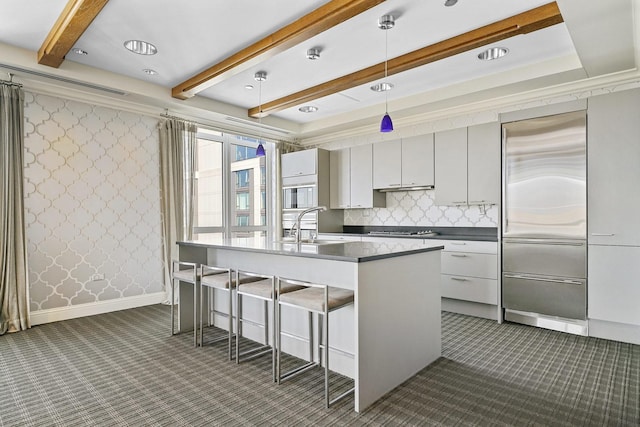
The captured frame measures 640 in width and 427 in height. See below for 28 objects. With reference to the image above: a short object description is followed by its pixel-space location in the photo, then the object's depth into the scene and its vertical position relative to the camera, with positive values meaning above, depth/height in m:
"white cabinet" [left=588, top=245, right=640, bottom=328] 3.16 -0.73
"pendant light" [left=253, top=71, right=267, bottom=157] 4.00 +1.51
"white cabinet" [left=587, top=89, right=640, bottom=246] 3.19 +0.34
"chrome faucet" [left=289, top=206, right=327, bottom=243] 3.16 -0.17
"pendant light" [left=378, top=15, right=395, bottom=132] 2.83 +1.49
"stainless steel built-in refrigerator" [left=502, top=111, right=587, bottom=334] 3.43 -0.16
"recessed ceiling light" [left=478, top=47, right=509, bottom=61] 3.40 +1.50
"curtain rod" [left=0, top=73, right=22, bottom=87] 3.59 +1.33
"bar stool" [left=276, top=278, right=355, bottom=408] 2.18 -0.61
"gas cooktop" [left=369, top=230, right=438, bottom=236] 4.92 -0.38
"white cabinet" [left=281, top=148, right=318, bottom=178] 5.95 +0.79
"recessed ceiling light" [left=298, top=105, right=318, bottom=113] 5.25 +1.50
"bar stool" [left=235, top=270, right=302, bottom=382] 2.61 -0.64
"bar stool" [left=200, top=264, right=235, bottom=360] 2.92 -0.61
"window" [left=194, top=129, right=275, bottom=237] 5.49 +0.38
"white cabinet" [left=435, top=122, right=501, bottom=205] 4.20 +0.51
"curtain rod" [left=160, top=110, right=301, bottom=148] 4.90 +1.27
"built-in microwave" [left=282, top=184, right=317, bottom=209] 6.01 +0.20
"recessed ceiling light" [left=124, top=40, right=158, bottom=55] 3.28 +1.55
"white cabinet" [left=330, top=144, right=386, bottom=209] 5.54 +0.46
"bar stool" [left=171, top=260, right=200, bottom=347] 3.26 -0.64
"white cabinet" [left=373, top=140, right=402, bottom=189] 5.14 +0.64
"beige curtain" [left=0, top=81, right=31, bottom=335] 3.57 -0.06
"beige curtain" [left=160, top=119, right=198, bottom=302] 4.81 +0.35
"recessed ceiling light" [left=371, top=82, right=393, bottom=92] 4.29 +1.49
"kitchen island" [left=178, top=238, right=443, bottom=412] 2.21 -0.68
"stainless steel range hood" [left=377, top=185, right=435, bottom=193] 4.96 +0.28
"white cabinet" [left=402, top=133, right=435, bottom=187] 4.80 +0.64
